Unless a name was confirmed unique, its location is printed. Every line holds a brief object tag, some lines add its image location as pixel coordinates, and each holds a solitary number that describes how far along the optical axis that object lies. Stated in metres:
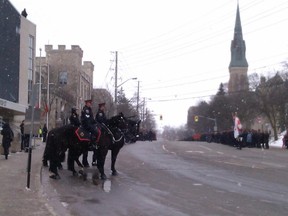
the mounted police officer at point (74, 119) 15.82
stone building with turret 78.55
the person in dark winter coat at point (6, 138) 21.47
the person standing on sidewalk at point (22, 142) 27.80
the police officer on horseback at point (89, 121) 15.30
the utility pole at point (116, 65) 67.01
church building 103.44
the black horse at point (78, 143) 15.24
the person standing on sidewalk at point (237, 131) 42.38
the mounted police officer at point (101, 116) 16.41
